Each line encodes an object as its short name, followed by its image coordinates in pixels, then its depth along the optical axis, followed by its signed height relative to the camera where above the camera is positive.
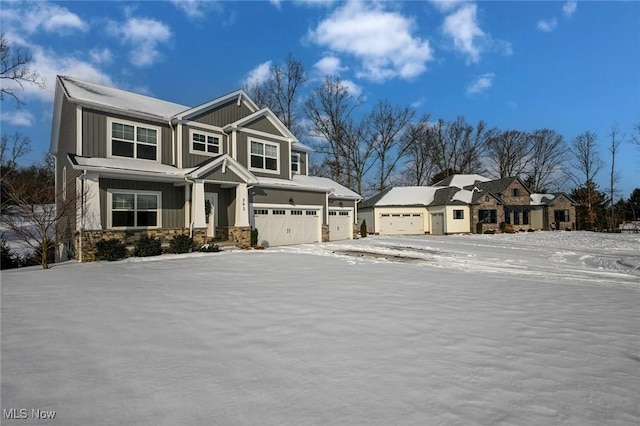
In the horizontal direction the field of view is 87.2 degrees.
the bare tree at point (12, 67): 16.53 +7.93
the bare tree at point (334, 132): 37.97 +10.42
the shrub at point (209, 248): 14.00 -1.04
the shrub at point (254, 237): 16.03 -0.67
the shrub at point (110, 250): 11.84 -0.91
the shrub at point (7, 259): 11.21 -1.15
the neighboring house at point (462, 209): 32.19 +1.25
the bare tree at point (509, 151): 49.31 +10.32
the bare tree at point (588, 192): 37.41 +3.21
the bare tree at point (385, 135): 41.75 +10.78
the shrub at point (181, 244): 13.33 -0.83
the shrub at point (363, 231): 25.94 -0.70
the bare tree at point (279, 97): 33.88 +12.84
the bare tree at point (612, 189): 38.89 +3.66
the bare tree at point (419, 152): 43.72 +9.60
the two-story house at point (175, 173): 12.79 +2.23
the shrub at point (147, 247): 12.60 -0.86
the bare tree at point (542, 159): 50.00 +9.20
